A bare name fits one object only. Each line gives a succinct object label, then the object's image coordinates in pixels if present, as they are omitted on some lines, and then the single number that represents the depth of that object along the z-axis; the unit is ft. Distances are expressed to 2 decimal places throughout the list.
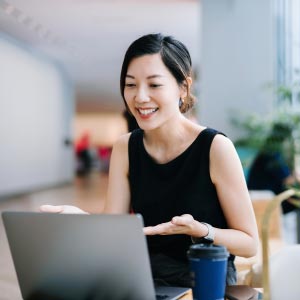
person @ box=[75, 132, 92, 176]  76.00
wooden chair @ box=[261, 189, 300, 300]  4.65
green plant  17.35
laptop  3.30
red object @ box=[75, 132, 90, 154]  82.54
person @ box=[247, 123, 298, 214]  17.81
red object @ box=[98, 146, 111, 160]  79.65
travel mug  3.46
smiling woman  4.80
